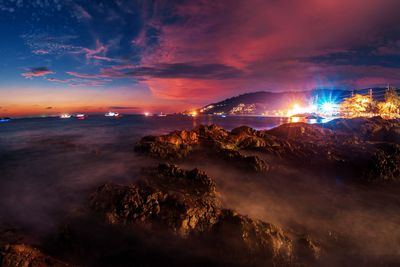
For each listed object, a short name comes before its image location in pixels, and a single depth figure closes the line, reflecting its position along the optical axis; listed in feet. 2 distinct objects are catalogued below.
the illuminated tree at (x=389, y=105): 223.92
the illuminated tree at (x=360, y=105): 261.03
